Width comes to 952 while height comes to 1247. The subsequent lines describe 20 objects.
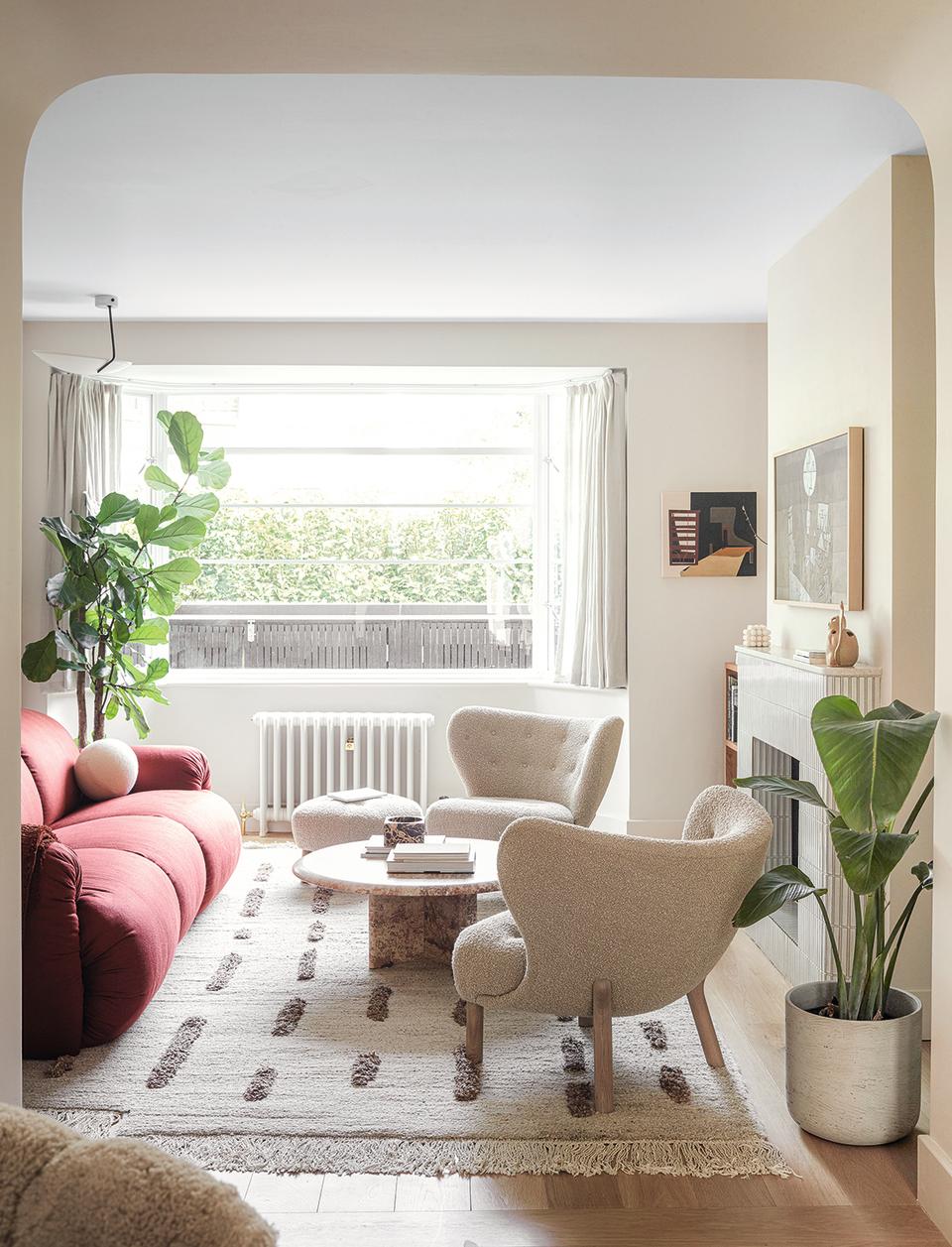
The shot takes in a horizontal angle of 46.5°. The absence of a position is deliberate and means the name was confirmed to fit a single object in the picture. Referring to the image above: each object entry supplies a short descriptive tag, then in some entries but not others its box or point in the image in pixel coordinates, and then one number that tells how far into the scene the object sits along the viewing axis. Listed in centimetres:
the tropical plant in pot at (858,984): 250
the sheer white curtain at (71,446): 576
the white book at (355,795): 518
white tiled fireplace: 342
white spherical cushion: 482
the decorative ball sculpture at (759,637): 446
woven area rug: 270
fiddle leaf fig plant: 523
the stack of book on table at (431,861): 380
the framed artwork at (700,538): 575
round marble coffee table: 400
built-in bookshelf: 546
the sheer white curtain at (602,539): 580
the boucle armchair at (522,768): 479
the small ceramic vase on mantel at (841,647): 344
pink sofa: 312
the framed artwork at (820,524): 353
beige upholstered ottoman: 491
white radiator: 604
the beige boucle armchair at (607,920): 276
